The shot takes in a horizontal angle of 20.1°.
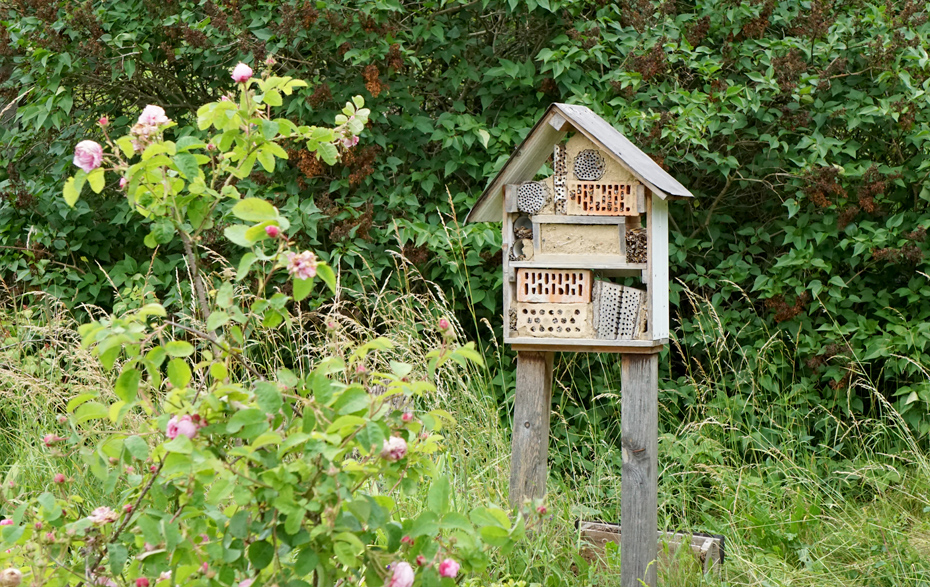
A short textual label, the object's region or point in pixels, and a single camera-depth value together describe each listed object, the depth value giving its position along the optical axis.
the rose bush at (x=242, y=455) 6.88
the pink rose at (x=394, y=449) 7.27
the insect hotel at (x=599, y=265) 8.56
